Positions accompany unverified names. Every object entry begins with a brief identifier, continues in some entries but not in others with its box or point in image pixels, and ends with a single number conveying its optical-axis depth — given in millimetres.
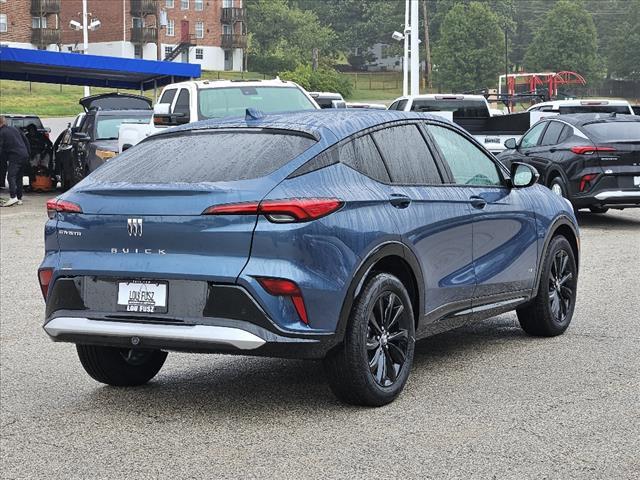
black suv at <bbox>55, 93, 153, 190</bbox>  23938
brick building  92938
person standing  23703
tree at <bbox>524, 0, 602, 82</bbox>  112000
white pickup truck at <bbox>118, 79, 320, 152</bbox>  17656
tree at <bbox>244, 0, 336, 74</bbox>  109188
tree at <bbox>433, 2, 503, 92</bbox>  103375
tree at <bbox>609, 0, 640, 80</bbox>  120438
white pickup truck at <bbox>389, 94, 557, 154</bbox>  23609
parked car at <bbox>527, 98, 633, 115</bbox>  22875
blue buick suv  6285
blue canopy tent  30156
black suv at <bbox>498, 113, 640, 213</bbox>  17953
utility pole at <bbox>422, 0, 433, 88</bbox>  113375
